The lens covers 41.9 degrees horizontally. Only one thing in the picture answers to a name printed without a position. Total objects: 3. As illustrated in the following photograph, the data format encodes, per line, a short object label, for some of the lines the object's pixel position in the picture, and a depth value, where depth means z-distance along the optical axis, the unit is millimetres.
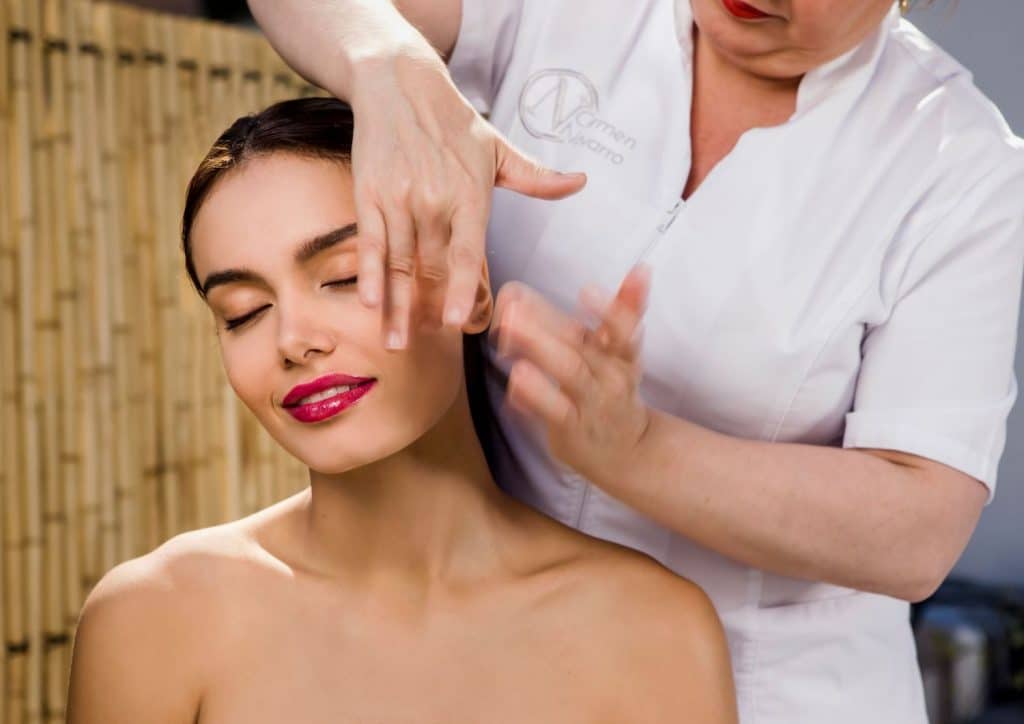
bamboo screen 2818
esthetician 1114
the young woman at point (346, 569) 1289
